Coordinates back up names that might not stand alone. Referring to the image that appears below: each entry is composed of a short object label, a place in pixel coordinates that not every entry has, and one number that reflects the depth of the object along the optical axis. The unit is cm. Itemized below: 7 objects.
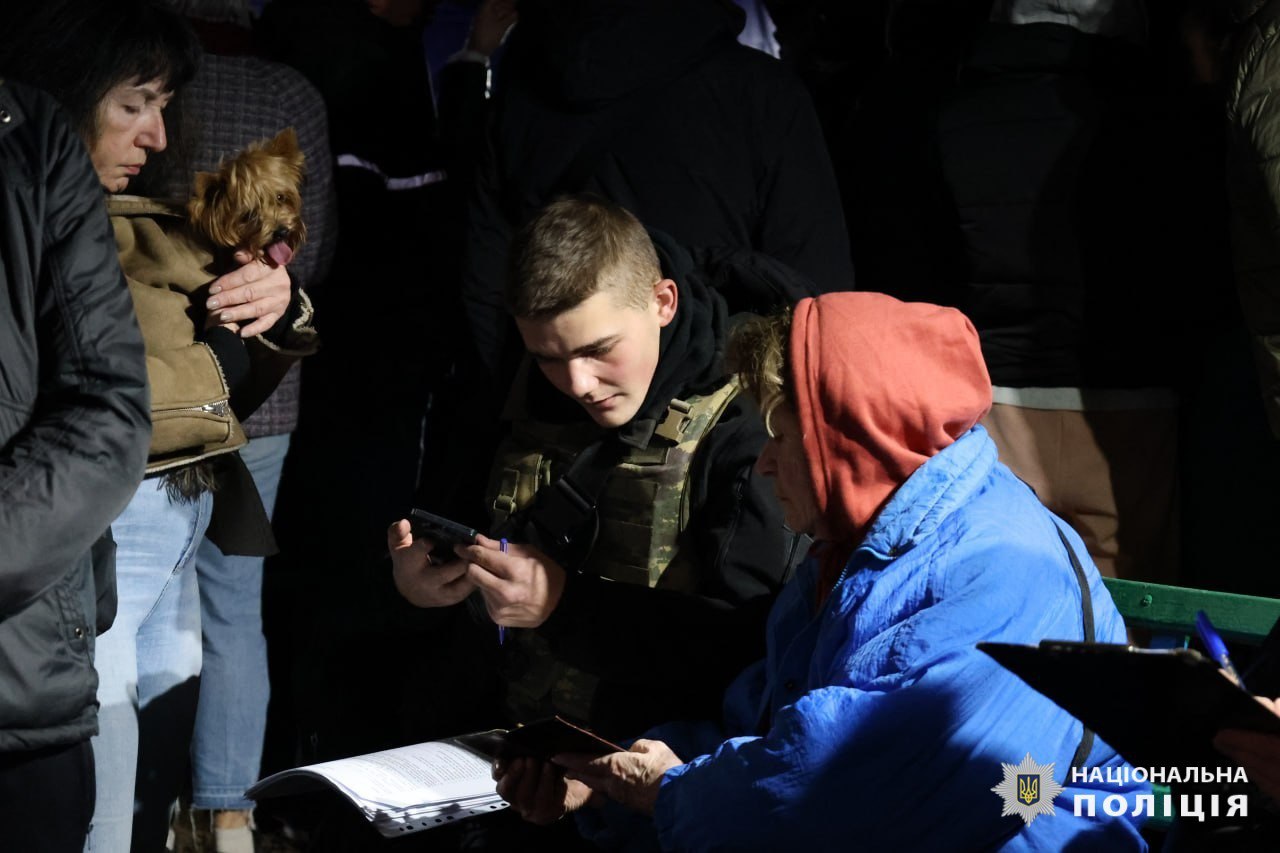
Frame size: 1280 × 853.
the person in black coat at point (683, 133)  679
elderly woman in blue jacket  400
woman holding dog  545
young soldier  533
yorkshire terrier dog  596
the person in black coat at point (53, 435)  425
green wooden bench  479
